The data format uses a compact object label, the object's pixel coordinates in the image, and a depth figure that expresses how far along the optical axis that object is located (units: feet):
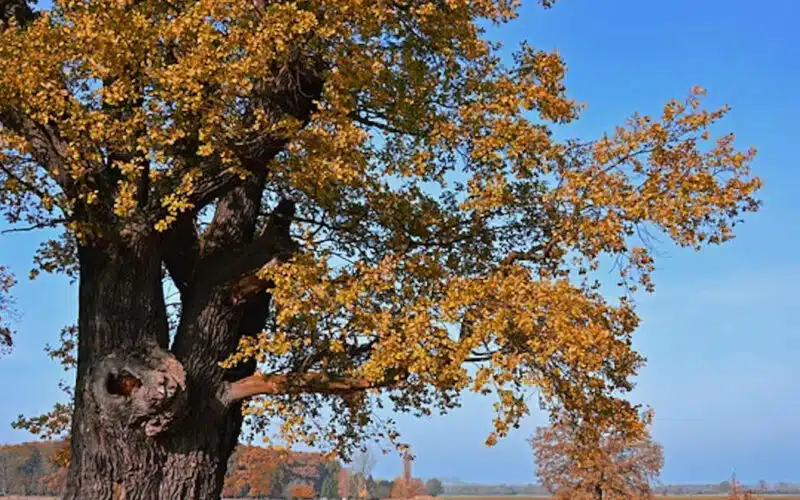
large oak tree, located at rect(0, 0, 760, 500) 28.14
